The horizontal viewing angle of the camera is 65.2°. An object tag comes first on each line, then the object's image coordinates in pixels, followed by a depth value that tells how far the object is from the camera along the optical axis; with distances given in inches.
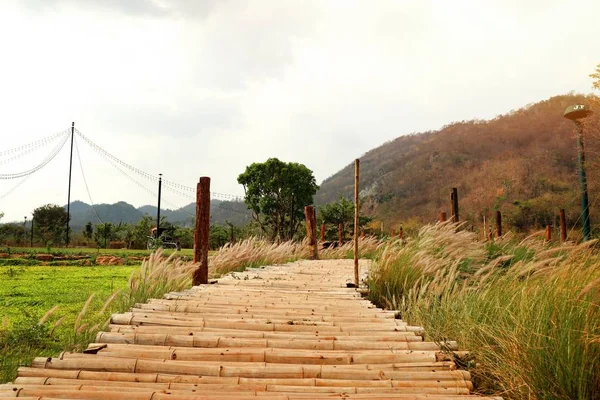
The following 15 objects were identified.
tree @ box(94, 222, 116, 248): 1189.1
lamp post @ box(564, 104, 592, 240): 345.7
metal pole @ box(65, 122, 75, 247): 1180.9
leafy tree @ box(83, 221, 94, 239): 1269.7
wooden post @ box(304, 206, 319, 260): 502.6
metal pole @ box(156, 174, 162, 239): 1383.5
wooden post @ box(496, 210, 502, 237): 551.8
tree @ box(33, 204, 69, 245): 1728.6
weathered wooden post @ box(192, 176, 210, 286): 246.1
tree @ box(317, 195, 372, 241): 1062.4
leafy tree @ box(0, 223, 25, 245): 1232.8
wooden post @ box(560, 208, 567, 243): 495.1
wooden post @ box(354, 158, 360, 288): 239.0
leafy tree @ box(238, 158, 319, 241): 1256.8
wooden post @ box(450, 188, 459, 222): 429.1
